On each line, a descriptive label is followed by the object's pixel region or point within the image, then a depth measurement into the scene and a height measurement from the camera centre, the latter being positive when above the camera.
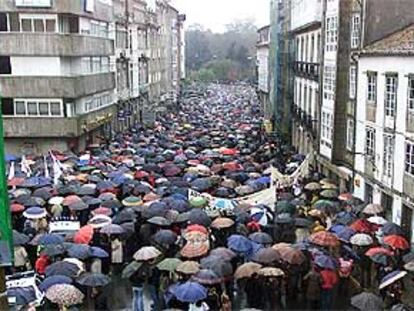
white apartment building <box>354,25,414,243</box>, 23.28 -2.83
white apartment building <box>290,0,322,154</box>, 38.34 -1.33
